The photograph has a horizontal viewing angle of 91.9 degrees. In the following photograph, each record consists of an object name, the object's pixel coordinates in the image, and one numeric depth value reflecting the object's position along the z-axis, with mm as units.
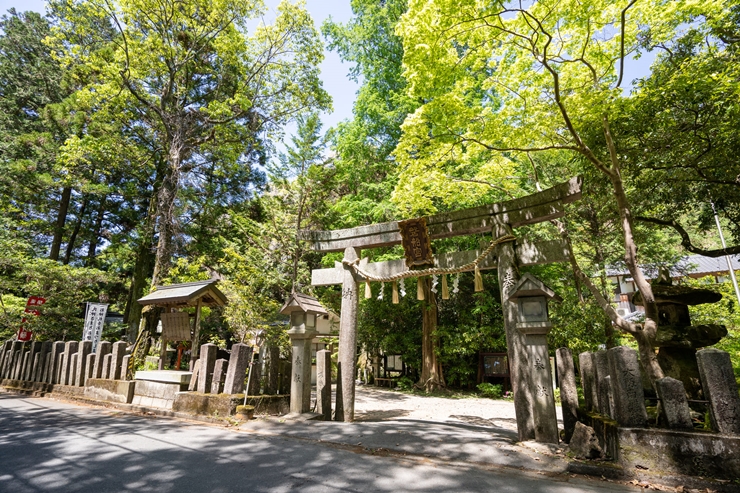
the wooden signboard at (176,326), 8625
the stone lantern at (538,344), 4676
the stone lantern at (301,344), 6594
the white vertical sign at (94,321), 12250
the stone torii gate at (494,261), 4938
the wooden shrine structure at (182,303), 8406
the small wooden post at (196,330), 8484
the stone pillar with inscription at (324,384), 6609
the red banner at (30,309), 12773
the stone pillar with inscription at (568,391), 4848
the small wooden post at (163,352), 8734
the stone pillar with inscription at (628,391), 3631
